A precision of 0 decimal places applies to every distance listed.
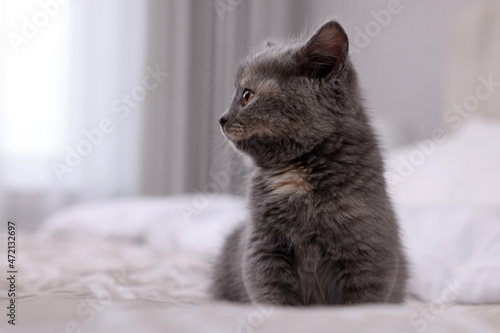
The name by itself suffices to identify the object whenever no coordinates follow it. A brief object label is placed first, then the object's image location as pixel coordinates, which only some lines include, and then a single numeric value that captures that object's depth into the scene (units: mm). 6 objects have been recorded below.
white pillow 910
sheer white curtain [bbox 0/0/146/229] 1579
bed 511
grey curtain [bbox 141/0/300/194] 1783
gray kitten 636
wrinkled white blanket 715
